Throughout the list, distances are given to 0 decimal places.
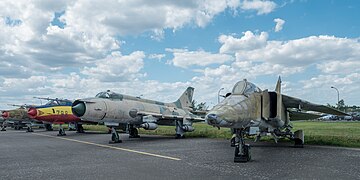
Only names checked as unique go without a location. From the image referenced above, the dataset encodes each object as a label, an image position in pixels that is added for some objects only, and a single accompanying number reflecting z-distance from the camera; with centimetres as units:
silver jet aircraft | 1662
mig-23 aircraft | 888
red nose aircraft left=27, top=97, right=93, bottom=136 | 2562
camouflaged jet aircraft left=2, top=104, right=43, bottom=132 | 3446
